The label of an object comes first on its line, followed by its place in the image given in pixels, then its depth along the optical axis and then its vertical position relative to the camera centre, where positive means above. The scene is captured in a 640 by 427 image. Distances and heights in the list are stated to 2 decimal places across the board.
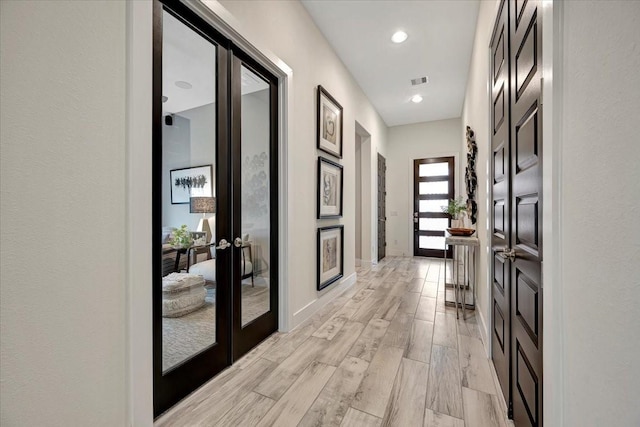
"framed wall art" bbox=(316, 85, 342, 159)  2.79 +1.03
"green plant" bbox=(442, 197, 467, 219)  3.10 +0.05
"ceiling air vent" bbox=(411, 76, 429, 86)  3.90 +2.02
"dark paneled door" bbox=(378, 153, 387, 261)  5.56 +0.10
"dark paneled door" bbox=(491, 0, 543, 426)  0.96 +0.02
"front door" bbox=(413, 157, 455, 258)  5.78 +0.27
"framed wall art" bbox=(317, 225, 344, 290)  2.82 -0.50
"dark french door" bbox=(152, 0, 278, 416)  1.35 +0.08
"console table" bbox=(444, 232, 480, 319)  2.65 -0.61
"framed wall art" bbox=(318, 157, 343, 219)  2.81 +0.28
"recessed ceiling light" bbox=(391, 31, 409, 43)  2.89 +2.01
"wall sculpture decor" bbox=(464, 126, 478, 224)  2.83 +0.39
